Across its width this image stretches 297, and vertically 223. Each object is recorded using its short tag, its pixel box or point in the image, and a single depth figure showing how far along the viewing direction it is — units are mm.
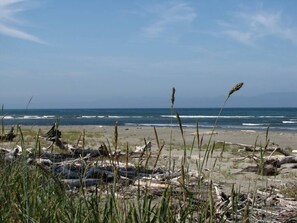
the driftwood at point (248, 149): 12027
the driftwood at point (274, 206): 5327
